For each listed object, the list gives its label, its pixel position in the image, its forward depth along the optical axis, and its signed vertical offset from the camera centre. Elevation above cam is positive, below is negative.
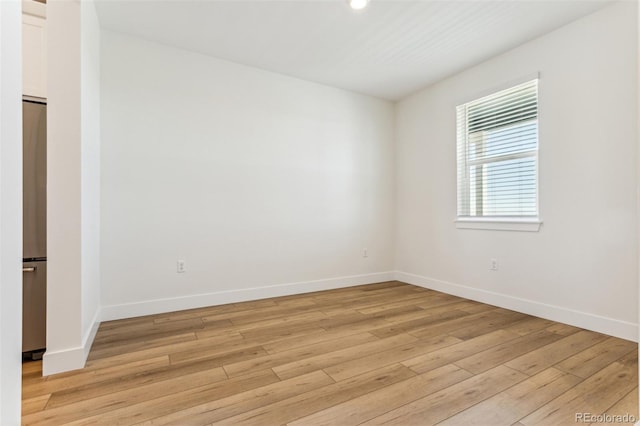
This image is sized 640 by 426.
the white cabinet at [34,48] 1.95 +1.06
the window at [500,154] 2.97 +0.62
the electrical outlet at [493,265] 3.21 -0.55
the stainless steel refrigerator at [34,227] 1.94 -0.09
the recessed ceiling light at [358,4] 2.35 +1.62
